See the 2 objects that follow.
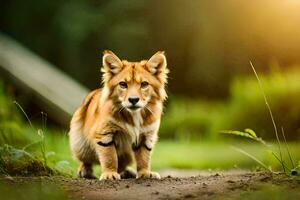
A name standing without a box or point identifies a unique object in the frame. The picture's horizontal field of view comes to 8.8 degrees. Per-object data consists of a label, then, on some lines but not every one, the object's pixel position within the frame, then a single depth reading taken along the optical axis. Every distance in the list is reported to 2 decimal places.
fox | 9.66
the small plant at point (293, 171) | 9.03
